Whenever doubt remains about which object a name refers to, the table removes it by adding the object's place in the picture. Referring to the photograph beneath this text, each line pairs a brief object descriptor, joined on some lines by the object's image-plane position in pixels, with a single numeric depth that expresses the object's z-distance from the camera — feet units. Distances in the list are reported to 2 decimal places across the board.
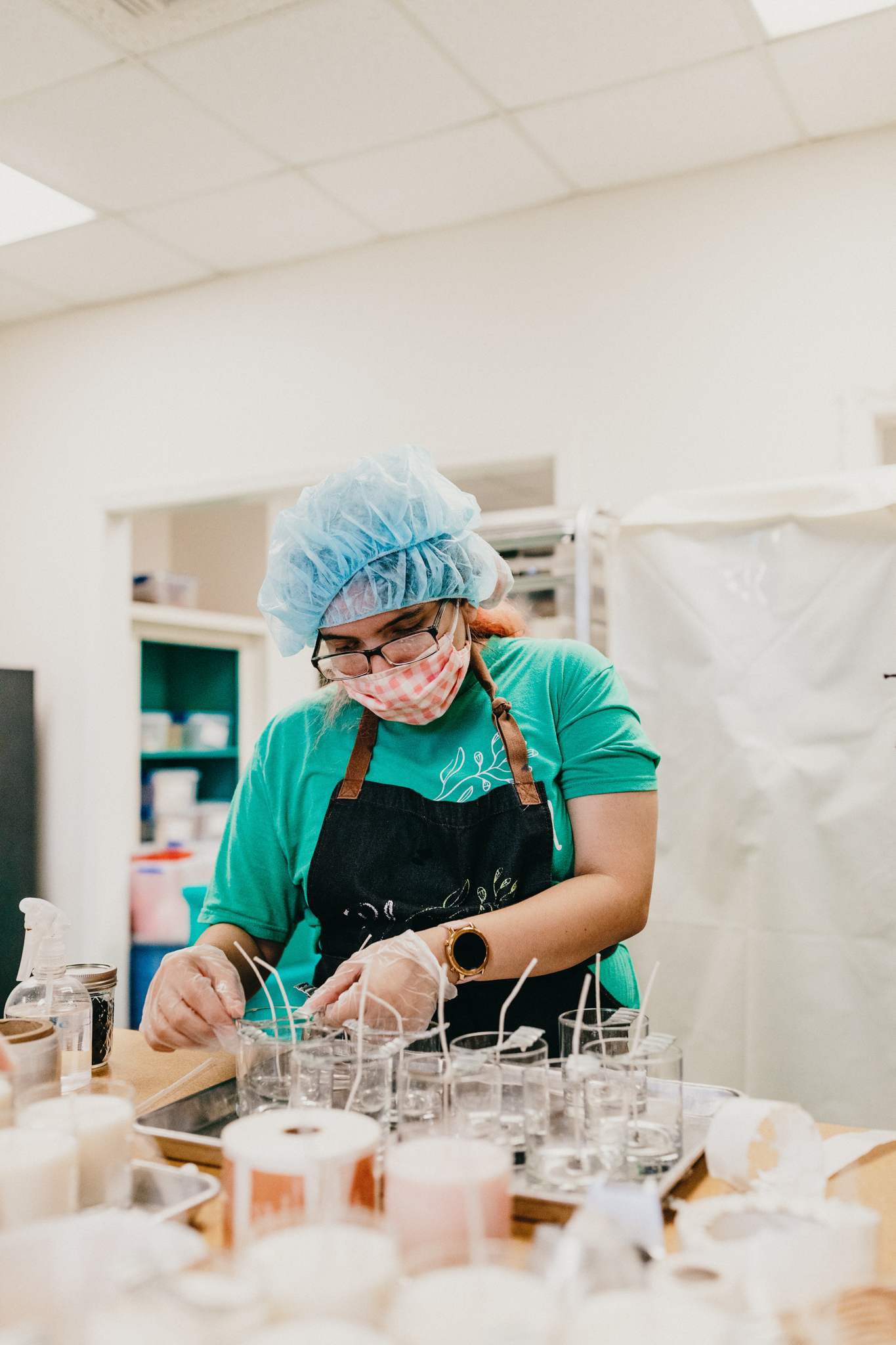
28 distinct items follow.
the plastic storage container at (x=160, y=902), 12.60
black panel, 11.76
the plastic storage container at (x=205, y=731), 15.14
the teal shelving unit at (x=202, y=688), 15.96
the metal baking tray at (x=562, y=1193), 2.99
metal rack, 7.80
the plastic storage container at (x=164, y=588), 14.28
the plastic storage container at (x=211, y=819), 14.85
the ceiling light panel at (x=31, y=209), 9.89
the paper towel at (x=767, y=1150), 3.11
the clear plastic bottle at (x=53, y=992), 4.52
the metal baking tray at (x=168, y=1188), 3.13
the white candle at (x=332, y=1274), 2.09
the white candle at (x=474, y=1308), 1.93
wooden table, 2.96
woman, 5.09
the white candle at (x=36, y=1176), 2.64
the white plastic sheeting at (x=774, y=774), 7.18
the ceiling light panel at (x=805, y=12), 7.45
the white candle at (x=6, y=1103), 2.90
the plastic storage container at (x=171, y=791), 14.42
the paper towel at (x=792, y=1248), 2.20
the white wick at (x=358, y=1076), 3.36
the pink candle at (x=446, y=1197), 2.60
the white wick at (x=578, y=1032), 3.47
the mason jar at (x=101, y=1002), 4.82
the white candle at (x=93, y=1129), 2.95
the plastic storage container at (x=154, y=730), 14.33
